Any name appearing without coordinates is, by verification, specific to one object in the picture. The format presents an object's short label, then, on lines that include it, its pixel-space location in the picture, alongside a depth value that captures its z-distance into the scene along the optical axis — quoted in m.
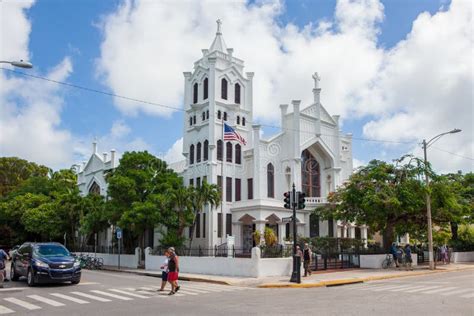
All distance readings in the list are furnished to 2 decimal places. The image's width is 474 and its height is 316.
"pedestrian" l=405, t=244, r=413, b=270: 28.30
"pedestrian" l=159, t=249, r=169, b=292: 16.84
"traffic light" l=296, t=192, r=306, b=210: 20.92
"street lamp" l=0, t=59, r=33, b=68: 15.46
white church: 39.25
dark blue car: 18.11
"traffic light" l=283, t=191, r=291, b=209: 20.87
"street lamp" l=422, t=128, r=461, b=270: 28.20
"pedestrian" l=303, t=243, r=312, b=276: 23.47
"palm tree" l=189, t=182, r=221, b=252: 33.31
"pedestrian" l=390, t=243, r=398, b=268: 29.07
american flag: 32.88
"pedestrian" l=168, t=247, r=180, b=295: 16.45
